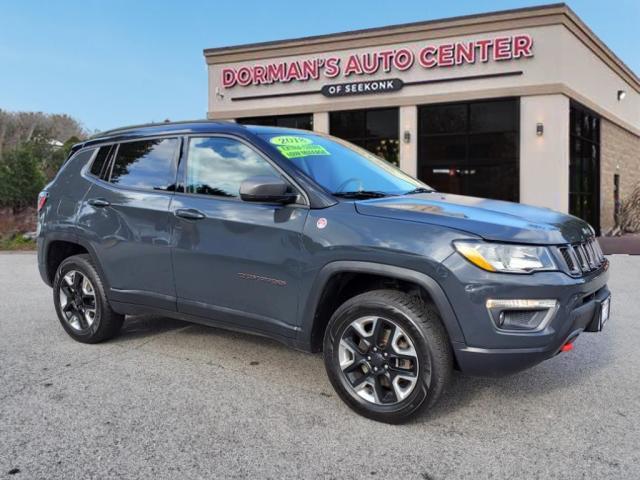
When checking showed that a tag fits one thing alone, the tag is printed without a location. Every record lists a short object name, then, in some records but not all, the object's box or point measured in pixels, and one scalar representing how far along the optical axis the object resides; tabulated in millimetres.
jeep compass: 3084
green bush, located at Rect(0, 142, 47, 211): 17578
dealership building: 15430
